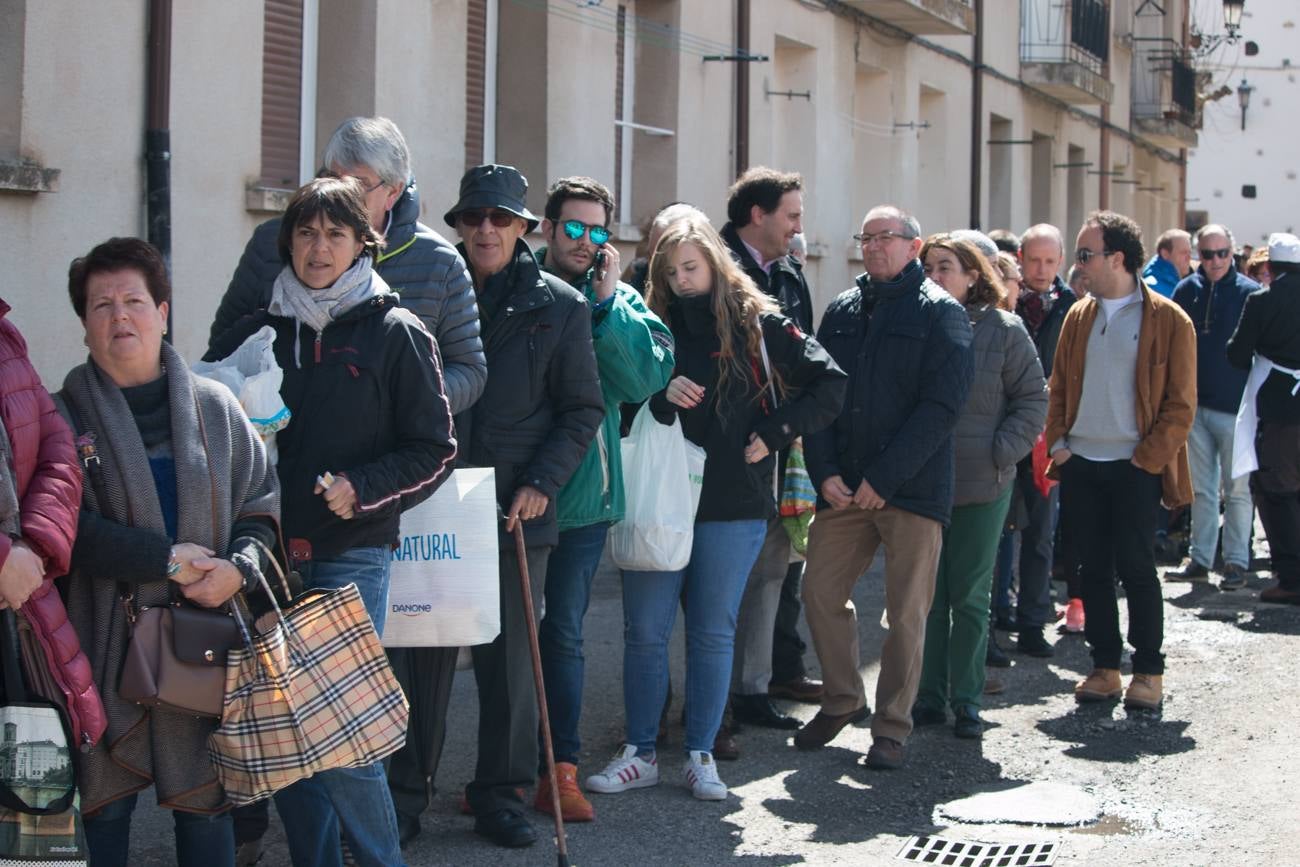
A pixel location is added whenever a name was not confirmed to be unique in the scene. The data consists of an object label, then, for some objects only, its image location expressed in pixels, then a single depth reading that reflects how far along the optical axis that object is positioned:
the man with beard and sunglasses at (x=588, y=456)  5.80
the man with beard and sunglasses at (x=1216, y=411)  11.05
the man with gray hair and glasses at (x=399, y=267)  4.98
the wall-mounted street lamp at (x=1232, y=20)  25.57
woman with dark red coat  3.80
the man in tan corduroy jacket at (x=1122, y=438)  7.48
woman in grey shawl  4.04
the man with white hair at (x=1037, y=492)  8.91
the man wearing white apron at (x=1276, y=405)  10.49
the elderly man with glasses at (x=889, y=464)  6.56
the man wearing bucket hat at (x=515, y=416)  5.45
